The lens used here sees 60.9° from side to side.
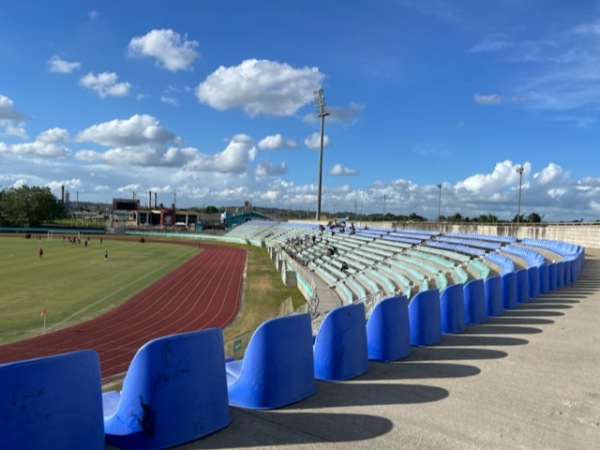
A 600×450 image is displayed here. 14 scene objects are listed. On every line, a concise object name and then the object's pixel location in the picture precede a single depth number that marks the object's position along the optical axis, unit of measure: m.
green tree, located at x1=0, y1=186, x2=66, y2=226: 117.88
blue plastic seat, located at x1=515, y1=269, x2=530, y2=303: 10.89
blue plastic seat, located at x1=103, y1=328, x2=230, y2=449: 3.88
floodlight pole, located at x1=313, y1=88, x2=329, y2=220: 71.94
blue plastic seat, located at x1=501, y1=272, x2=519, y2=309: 10.34
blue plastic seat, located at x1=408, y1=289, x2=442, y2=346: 7.29
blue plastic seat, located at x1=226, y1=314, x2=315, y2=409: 4.76
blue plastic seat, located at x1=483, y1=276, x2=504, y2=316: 9.63
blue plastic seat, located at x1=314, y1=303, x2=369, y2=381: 5.67
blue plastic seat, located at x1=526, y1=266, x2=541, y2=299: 11.55
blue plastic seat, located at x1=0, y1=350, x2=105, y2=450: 3.16
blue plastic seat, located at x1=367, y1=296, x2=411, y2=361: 6.46
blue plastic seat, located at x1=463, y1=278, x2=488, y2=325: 8.88
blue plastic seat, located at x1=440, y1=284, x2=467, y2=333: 8.15
